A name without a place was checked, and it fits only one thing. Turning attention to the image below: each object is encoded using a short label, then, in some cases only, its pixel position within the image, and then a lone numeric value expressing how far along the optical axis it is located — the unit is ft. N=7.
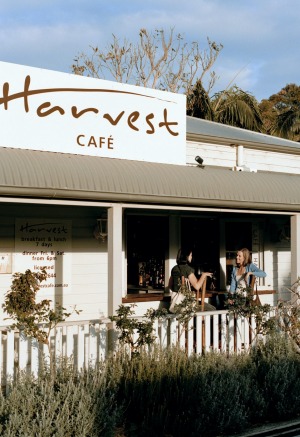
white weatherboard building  26.76
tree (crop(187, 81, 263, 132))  82.58
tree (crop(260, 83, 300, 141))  76.48
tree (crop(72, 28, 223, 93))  111.55
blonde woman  32.33
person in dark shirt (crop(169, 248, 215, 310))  32.76
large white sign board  27.71
